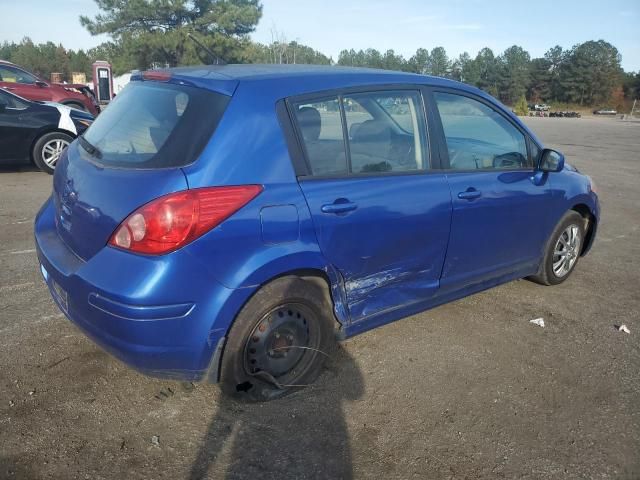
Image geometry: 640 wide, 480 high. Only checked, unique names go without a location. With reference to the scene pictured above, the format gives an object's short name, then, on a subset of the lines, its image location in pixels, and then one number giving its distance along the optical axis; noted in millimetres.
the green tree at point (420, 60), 95312
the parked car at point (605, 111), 77500
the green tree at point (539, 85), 100000
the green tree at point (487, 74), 94438
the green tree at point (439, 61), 100812
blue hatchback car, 2379
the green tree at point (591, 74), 92500
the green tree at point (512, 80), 94675
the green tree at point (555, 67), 98250
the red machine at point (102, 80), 29406
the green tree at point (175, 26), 39375
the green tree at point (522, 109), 63291
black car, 7922
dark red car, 12656
